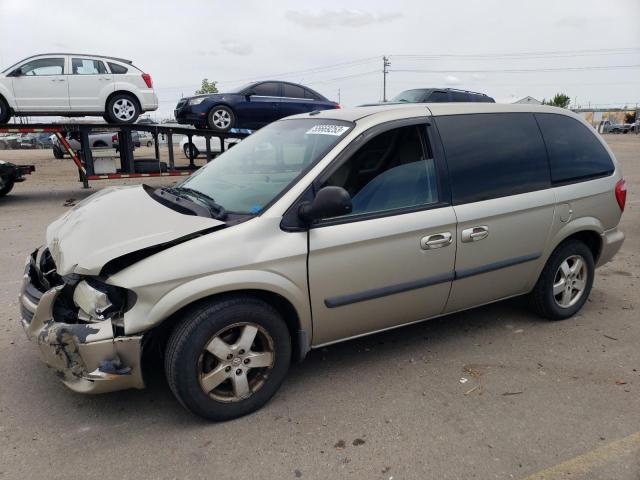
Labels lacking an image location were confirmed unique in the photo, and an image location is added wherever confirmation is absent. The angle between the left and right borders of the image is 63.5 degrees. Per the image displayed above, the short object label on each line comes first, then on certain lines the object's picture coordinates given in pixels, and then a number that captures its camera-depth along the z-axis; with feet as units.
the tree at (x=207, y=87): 139.78
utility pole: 221.87
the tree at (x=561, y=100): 249.28
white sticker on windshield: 10.62
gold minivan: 8.62
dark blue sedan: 39.86
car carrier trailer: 33.88
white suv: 34.40
